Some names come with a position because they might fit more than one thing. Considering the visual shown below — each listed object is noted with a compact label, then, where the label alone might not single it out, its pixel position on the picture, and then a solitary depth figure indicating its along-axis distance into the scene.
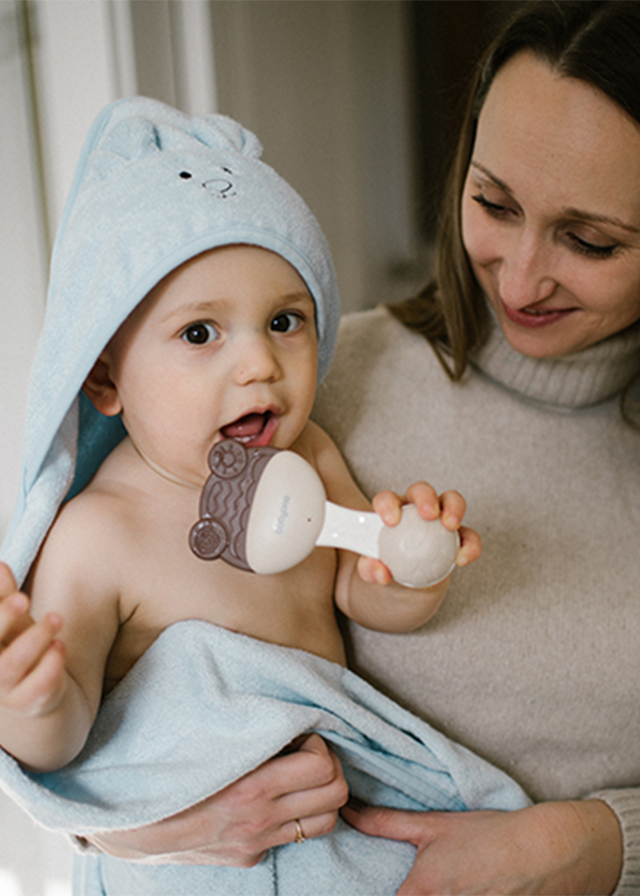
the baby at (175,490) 0.80
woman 0.93
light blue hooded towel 0.80
